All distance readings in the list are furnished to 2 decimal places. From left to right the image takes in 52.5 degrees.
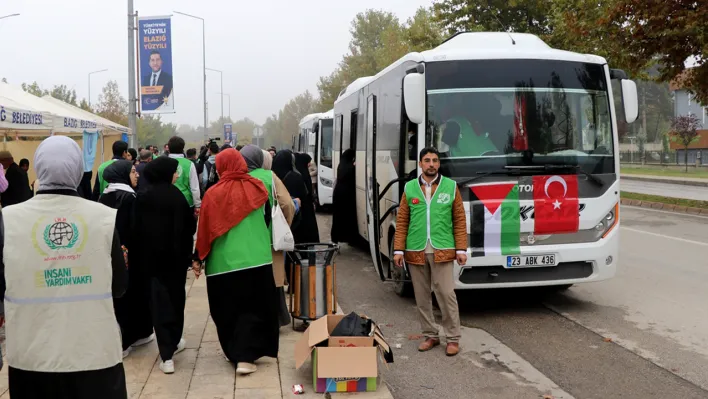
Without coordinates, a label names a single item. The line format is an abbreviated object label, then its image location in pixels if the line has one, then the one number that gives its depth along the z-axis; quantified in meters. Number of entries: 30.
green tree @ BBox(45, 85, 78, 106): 70.56
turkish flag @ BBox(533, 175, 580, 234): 7.42
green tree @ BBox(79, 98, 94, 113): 58.94
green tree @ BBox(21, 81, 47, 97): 60.13
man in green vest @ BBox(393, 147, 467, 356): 6.36
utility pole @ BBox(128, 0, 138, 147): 19.00
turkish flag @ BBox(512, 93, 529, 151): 7.58
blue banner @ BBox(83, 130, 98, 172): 17.00
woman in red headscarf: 5.55
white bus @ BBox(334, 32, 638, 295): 7.37
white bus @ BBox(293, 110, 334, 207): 20.39
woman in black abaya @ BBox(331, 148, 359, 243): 12.05
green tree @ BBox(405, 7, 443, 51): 34.06
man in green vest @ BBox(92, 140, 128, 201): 9.92
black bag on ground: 5.47
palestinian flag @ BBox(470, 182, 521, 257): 7.33
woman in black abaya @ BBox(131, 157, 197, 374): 5.64
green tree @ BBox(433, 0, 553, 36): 30.53
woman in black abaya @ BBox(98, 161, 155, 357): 6.01
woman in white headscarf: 3.17
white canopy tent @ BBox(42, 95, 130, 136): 17.72
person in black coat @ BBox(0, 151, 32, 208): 9.81
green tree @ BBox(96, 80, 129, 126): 61.32
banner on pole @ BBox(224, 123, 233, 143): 57.09
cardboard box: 5.14
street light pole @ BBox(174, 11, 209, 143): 55.54
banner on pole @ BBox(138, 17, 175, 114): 18.67
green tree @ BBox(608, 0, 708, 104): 16.78
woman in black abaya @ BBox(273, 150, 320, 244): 8.80
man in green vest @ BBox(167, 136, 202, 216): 9.43
